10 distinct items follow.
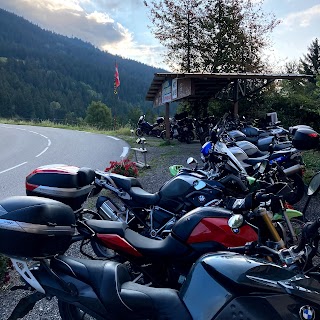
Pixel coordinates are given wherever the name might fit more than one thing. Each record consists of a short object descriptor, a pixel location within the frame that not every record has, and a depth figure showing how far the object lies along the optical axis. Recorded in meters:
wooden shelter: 12.45
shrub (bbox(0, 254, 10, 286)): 3.44
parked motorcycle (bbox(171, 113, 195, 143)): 15.36
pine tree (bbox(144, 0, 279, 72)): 20.22
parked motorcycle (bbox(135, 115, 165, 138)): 18.86
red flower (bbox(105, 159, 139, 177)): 7.07
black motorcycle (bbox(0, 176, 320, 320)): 1.66
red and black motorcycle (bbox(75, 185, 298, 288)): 2.79
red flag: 24.27
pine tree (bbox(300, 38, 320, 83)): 34.34
